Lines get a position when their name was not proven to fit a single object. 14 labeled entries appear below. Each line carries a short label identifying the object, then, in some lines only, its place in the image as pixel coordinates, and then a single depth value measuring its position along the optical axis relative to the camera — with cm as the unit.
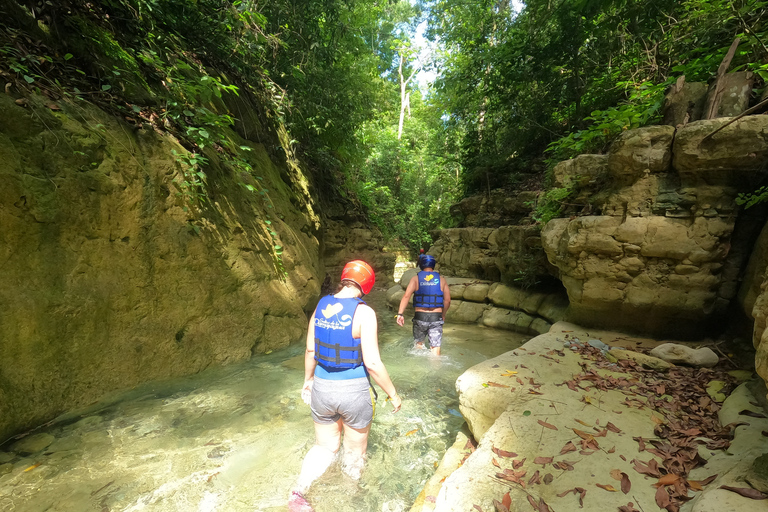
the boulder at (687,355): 361
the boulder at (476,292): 879
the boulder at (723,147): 365
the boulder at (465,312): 848
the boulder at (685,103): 475
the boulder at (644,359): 364
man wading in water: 585
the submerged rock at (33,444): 265
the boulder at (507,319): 736
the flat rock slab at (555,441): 191
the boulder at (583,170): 540
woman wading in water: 250
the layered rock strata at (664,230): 400
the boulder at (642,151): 441
